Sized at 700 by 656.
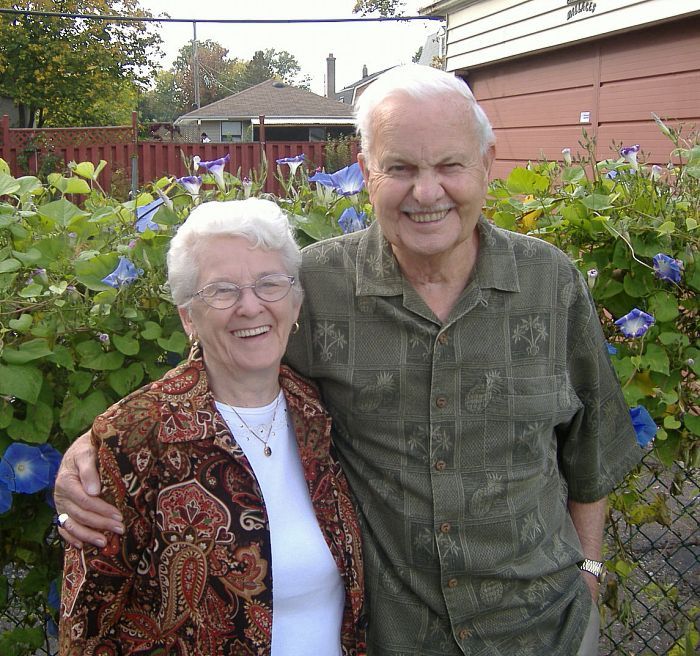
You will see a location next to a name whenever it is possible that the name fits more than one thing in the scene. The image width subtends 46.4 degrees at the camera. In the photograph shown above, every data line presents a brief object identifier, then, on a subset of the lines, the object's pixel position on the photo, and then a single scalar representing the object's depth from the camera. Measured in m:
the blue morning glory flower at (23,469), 1.72
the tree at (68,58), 19.92
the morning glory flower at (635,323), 2.07
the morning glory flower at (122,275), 1.80
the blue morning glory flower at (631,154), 2.46
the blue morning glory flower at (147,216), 2.09
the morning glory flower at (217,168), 2.24
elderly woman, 1.51
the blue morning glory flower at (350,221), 2.18
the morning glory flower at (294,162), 2.50
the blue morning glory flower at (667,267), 2.13
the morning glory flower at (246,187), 2.26
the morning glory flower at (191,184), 2.09
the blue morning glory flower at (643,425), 2.07
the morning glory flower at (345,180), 2.20
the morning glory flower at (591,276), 2.15
